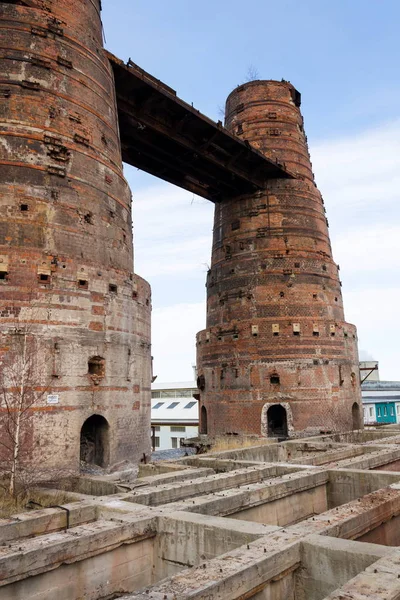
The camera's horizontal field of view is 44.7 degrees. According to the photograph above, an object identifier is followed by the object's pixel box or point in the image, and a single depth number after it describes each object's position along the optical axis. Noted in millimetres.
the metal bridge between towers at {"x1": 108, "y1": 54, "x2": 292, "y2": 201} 22859
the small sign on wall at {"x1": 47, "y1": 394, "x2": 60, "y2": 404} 14330
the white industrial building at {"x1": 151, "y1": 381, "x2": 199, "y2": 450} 43250
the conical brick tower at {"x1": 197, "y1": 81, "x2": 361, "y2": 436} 25750
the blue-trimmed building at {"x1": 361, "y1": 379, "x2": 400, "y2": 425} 56000
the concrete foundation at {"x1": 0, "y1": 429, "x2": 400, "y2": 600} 5539
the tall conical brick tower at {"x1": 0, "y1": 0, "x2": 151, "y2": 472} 14484
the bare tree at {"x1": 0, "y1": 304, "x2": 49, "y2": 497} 13227
